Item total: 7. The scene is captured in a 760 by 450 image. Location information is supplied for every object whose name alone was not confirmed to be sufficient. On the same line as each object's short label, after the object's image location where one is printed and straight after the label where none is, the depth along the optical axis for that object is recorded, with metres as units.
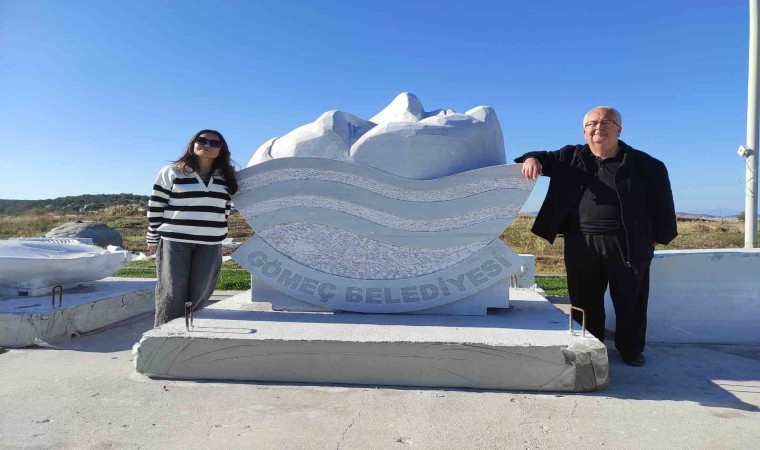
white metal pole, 7.36
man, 3.72
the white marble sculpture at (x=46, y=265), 5.00
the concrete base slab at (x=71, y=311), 4.28
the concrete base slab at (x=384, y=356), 3.21
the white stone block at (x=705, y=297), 4.46
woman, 3.86
